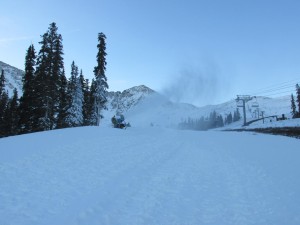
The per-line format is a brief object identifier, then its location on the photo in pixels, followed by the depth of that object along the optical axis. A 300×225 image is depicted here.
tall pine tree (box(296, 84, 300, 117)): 86.69
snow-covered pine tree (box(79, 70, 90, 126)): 56.56
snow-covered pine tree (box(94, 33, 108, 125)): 46.81
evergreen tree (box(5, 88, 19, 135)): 49.17
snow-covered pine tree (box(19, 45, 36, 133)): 38.75
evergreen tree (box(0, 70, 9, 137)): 47.84
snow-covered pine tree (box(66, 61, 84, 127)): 46.84
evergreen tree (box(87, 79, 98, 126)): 48.16
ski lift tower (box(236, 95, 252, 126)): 74.85
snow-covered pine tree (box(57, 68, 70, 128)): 46.50
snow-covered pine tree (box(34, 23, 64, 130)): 38.03
